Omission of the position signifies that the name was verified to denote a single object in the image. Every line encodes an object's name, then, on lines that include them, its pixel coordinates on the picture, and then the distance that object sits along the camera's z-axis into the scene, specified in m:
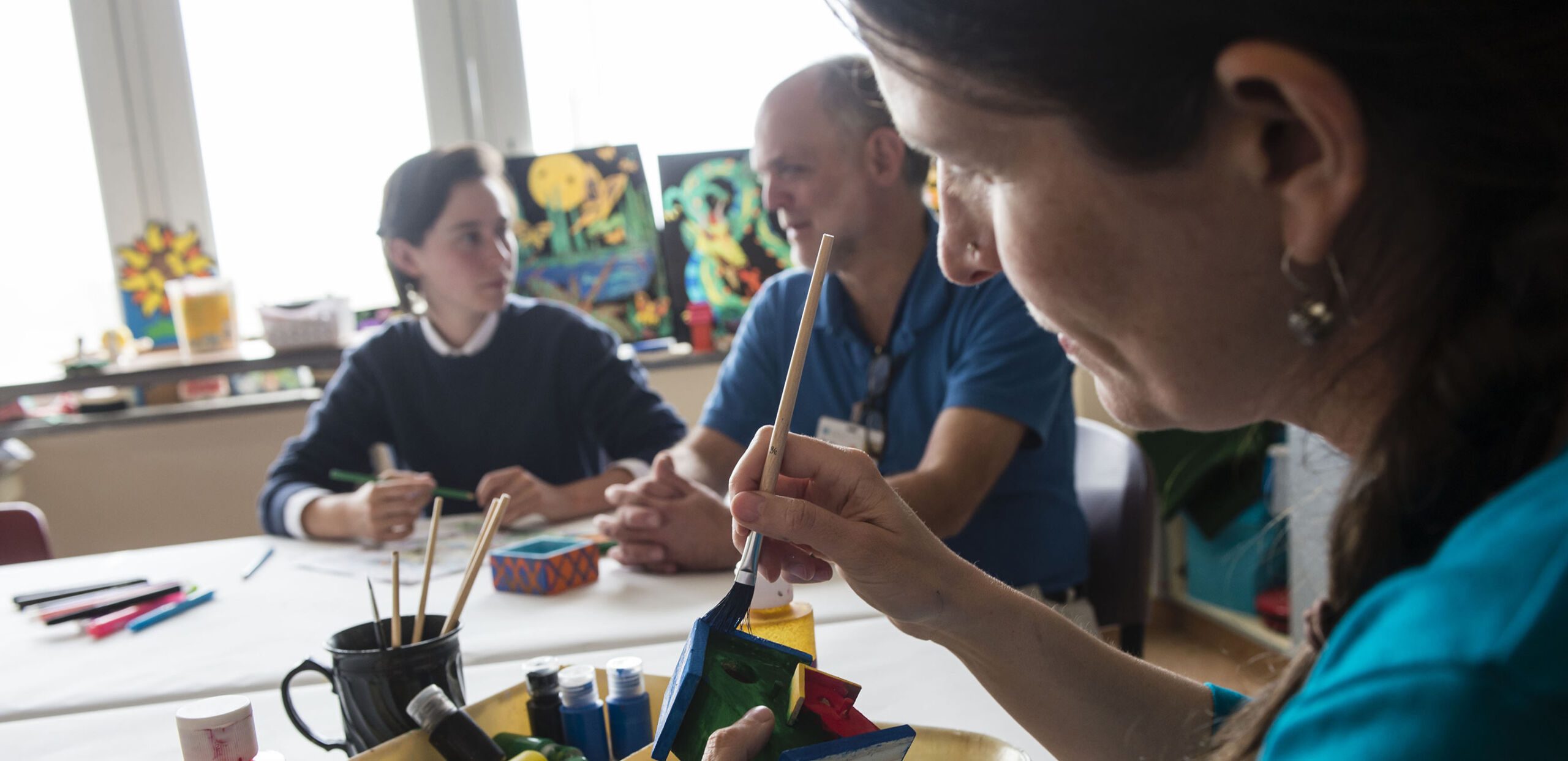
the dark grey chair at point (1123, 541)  1.63
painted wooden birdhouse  0.65
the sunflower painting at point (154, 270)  3.13
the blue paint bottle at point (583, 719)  0.85
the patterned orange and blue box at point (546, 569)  1.35
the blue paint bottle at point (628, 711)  0.86
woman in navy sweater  2.28
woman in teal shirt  0.36
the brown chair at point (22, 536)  2.02
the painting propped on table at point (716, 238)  3.16
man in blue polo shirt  1.51
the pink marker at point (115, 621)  1.32
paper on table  1.48
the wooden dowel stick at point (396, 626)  0.88
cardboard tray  0.76
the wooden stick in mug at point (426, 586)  0.92
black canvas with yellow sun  3.15
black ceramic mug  0.82
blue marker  1.34
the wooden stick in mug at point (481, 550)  0.92
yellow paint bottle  0.91
